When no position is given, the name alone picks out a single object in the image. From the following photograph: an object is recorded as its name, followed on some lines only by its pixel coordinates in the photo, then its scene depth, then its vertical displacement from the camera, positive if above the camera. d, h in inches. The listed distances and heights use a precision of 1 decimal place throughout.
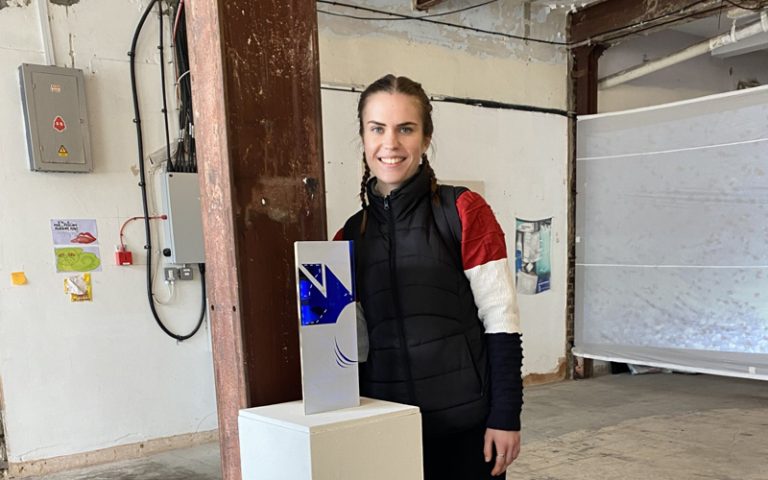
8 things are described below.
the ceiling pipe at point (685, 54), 151.3 +38.7
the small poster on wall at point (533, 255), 170.9 -20.9
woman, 45.1 -9.7
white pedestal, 34.5 -15.9
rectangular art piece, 36.9 -8.8
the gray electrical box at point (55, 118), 107.0 +17.2
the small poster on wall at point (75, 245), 112.0 -7.9
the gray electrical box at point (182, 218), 119.0 -3.4
